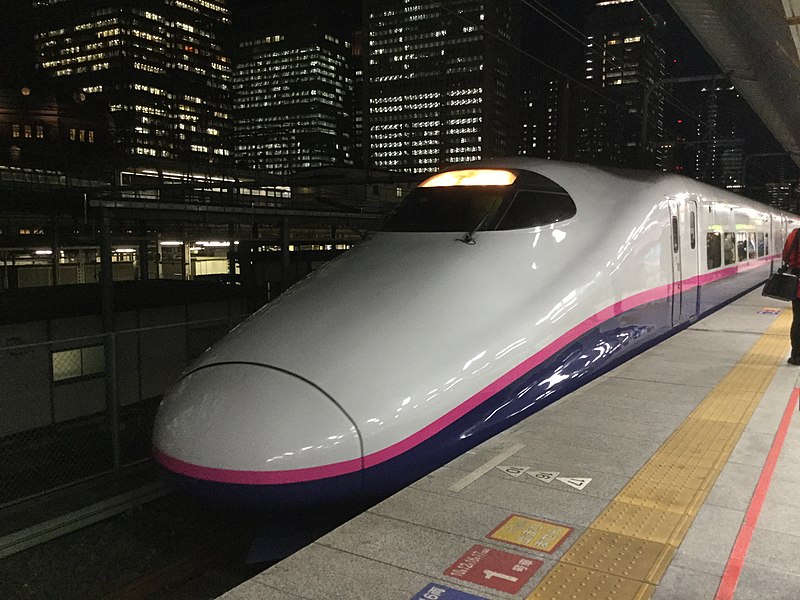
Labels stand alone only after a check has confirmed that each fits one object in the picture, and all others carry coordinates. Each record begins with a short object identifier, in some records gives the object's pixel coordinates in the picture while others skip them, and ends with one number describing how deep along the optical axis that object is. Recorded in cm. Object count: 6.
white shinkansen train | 423
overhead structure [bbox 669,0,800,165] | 844
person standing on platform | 772
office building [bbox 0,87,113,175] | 6892
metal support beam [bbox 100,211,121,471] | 955
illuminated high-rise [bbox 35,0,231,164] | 13900
